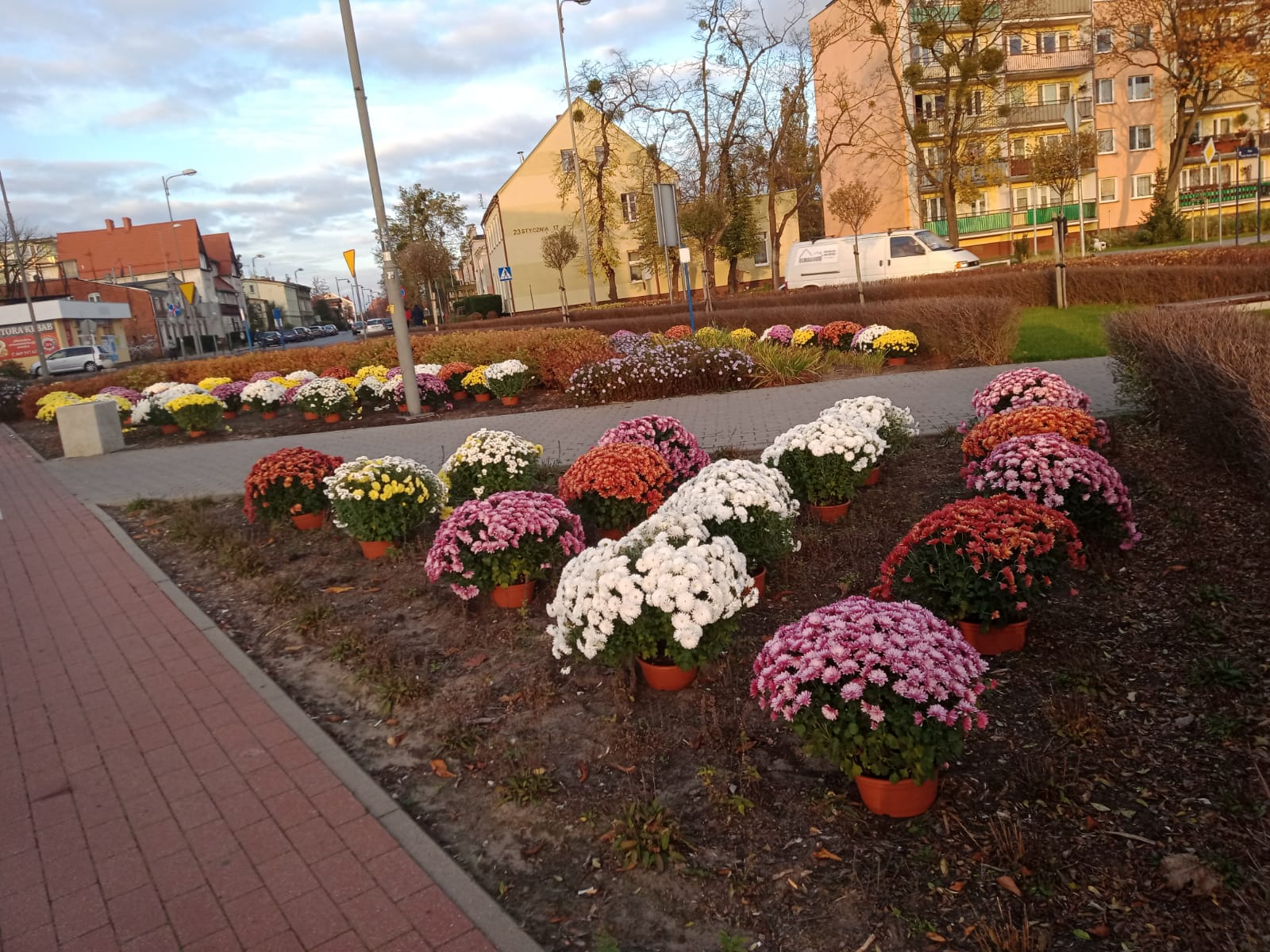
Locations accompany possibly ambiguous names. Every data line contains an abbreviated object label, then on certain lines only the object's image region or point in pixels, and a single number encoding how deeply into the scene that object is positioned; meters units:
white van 24.36
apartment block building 39.75
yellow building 47.06
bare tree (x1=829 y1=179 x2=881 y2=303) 24.91
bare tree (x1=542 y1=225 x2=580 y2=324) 38.47
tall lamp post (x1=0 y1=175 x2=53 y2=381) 35.62
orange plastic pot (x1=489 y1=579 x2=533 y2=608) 5.34
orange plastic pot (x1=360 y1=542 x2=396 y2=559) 6.68
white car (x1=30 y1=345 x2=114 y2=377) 46.97
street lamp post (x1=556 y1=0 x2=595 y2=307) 35.36
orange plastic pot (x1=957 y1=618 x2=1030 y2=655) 4.08
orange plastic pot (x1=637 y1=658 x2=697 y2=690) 4.12
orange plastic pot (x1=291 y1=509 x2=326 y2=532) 7.57
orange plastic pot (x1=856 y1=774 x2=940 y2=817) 3.07
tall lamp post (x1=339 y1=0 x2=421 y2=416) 12.53
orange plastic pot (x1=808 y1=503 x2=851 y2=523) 6.11
